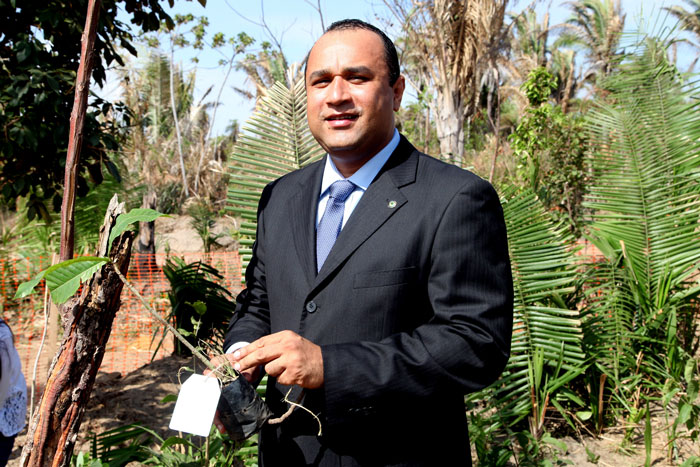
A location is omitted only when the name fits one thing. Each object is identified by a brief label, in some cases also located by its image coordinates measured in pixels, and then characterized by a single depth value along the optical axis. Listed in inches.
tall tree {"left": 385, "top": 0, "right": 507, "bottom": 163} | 300.5
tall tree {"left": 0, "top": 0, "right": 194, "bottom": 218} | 122.0
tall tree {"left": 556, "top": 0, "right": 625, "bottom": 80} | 1093.9
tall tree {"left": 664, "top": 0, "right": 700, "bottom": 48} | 1181.7
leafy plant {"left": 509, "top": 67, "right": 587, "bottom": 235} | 278.7
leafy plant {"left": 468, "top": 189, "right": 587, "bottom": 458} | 134.2
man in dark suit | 48.5
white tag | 45.6
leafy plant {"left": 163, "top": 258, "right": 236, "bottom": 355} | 173.0
